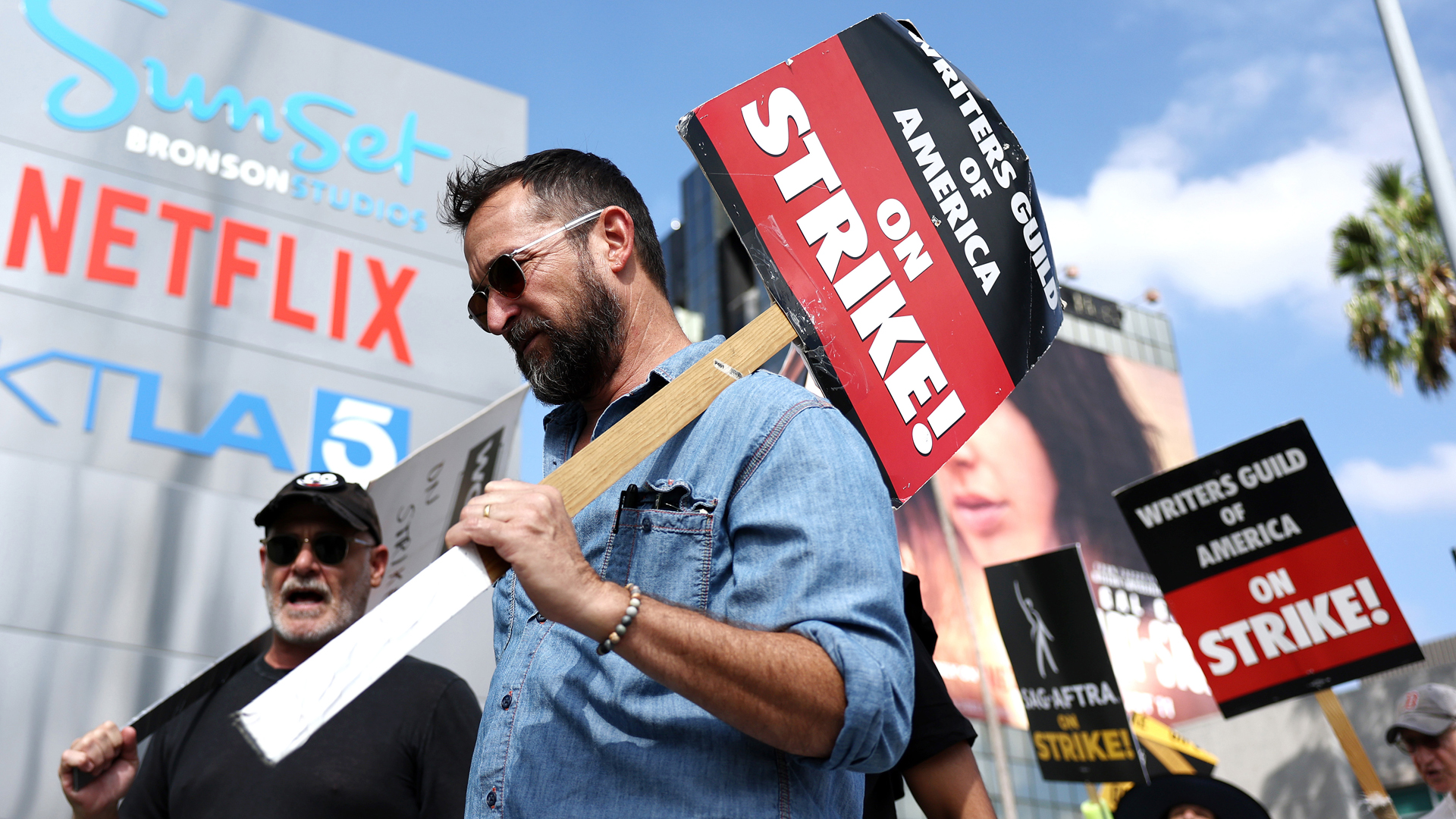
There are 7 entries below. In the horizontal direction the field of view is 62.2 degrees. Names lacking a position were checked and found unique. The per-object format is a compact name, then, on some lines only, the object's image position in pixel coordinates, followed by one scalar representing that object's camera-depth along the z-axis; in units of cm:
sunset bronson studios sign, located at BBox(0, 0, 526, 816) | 616
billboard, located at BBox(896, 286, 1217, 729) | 3400
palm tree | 1588
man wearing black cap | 324
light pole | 705
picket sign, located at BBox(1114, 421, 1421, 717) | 580
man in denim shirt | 154
